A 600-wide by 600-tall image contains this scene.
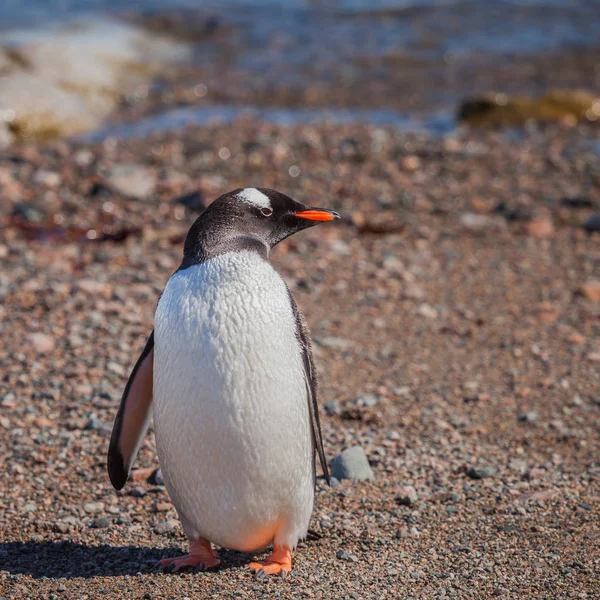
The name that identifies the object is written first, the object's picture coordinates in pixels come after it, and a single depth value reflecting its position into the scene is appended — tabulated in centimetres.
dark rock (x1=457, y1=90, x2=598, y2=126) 2345
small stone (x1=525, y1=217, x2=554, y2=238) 1625
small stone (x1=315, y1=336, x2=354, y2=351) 1188
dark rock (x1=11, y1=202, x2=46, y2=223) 1550
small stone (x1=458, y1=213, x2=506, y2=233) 1642
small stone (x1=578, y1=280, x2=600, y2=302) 1401
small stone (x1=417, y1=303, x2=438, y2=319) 1316
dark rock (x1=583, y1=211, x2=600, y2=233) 1642
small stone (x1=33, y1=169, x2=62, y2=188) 1714
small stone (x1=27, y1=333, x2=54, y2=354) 1102
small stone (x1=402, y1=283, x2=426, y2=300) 1364
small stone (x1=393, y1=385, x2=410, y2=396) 1079
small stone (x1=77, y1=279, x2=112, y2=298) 1260
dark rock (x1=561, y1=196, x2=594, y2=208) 1737
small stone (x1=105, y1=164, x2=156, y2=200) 1673
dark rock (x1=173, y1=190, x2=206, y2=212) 1620
